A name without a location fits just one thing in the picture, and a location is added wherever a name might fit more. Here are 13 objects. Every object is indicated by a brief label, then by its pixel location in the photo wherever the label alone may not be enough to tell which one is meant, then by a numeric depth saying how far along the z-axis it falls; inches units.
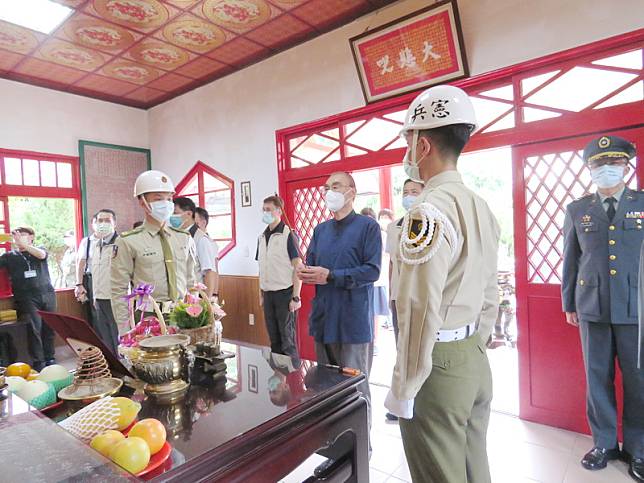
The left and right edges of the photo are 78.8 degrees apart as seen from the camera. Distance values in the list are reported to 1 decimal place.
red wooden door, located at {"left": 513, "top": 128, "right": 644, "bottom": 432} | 96.0
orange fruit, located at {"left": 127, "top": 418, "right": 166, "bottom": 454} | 30.1
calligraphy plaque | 109.2
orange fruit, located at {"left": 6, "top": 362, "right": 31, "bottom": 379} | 46.6
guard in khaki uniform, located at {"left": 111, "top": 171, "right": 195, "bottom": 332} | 79.4
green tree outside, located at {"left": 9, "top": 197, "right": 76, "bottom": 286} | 177.2
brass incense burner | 41.1
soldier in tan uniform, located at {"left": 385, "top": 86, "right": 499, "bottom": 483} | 40.3
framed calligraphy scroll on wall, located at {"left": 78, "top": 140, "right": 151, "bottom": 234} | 195.2
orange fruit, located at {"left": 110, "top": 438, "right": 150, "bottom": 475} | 27.5
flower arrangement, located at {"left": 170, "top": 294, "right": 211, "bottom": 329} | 50.9
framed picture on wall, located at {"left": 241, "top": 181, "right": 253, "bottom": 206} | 173.8
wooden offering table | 27.3
